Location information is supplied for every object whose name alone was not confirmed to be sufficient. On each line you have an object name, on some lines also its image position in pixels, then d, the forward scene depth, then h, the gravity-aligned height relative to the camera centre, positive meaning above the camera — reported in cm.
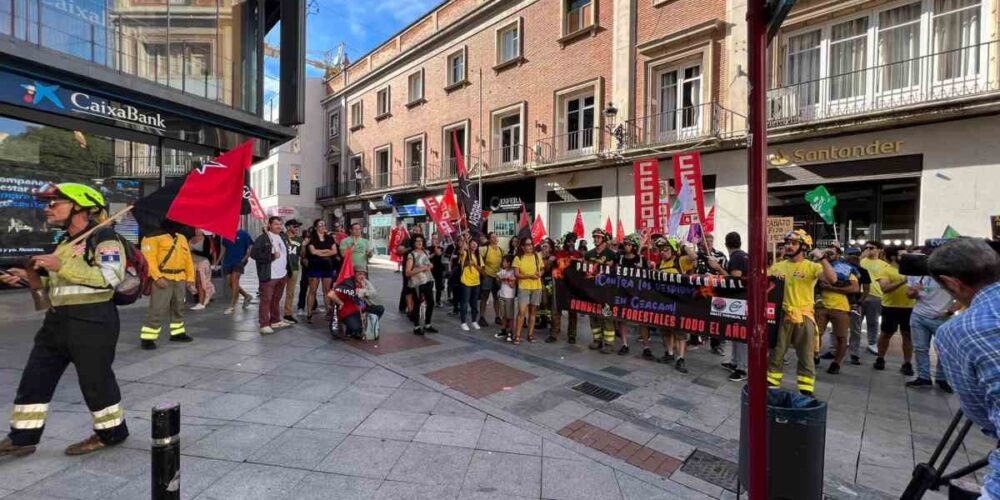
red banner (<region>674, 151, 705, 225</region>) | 848 +121
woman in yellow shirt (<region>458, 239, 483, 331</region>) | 889 -65
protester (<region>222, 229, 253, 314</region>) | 1026 -42
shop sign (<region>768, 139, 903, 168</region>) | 1176 +235
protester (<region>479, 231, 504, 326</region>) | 922 -50
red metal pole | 229 +15
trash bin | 296 -124
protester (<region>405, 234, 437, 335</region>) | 831 -63
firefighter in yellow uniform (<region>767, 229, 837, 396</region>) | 552 -74
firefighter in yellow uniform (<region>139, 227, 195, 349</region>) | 673 -57
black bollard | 217 -95
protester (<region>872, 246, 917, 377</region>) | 670 -90
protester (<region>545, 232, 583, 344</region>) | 813 -114
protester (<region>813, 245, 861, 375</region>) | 649 -80
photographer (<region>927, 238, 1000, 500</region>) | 168 -31
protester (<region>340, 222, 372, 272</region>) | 932 -12
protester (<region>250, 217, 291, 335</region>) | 783 -38
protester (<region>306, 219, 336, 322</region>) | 903 -34
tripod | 221 -110
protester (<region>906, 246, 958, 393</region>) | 593 -89
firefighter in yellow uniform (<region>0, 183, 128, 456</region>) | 353 -64
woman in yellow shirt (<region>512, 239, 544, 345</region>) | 796 -61
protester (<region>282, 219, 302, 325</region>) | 918 -42
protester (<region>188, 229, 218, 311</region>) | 1007 -61
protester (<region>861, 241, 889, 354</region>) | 786 -90
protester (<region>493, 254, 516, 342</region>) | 822 -92
